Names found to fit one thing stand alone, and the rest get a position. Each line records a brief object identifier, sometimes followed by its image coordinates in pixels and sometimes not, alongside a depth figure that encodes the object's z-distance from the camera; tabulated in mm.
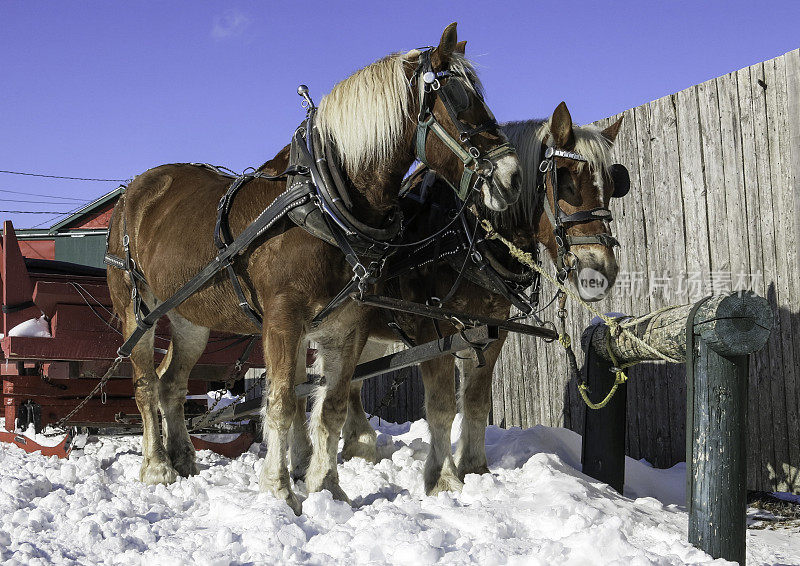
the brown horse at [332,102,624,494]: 3734
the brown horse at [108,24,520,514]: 3475
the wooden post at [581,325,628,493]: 4715
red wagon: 5703
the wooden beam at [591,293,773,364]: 3096
